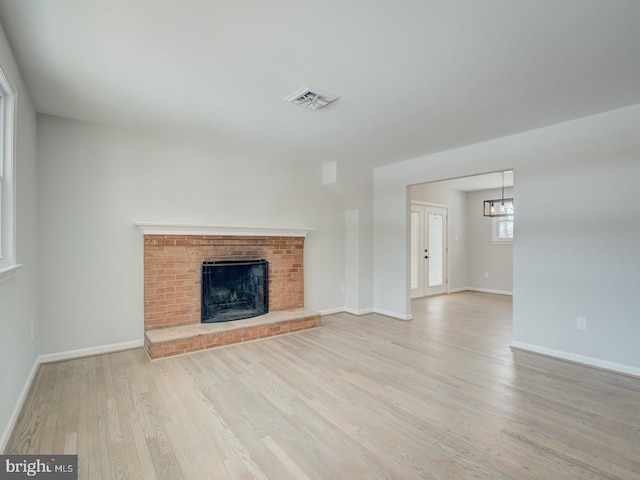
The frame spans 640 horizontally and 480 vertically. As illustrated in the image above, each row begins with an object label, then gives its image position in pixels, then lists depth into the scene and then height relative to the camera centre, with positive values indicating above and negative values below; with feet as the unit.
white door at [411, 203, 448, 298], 23.17 -0.99
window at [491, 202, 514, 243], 24.61 +0.53
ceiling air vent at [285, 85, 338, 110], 8.58 +3.89
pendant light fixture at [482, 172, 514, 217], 19.28 +1.91
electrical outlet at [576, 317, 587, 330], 10.75 -2.93
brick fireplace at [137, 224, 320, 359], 11.98 -1.93
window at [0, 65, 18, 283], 7.06 +1.44
